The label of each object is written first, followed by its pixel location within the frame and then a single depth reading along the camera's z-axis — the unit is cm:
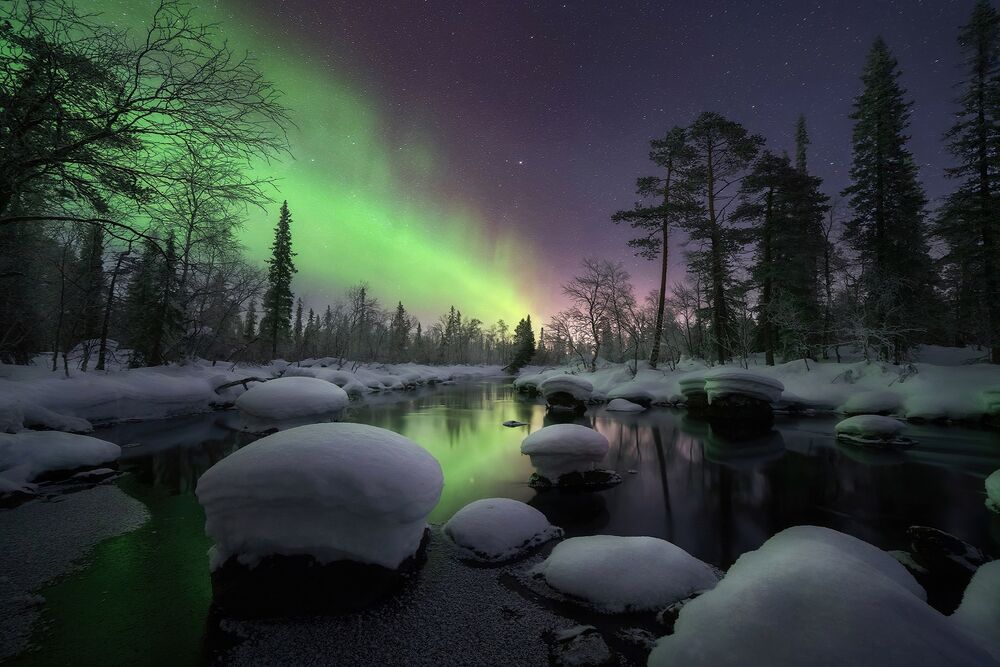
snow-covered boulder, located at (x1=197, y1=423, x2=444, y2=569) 337
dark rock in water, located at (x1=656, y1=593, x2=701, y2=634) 305
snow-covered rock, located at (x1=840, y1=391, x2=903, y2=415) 1380
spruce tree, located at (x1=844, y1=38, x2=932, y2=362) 1791
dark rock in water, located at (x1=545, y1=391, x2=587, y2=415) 1880
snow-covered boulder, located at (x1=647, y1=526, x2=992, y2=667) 185
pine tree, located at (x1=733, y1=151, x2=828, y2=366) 2045
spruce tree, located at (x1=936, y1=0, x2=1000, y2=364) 1641
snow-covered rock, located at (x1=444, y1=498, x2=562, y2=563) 439
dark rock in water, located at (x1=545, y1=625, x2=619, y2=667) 259
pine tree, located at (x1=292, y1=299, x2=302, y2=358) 5852
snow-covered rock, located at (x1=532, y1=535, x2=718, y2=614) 334
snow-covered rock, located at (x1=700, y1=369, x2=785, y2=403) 1398
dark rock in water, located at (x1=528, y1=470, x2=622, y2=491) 733
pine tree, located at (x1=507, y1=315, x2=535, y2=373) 5819
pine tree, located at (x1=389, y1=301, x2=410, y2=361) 6328
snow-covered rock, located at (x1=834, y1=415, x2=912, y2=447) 1037
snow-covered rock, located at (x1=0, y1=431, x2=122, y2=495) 611
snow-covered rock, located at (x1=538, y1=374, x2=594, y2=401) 1877
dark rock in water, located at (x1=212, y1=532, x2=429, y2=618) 325
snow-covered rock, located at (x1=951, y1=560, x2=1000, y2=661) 242
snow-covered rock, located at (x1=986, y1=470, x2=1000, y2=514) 593
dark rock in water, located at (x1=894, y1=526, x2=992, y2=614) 371
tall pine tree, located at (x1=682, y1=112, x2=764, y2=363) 1953
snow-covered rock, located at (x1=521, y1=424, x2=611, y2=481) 714
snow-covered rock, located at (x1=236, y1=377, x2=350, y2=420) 1235
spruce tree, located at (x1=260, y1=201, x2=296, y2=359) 3650
